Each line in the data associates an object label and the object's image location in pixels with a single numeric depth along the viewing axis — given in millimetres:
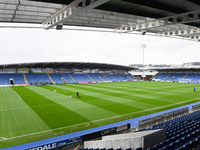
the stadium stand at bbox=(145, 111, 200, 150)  6100
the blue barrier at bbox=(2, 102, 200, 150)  10055
